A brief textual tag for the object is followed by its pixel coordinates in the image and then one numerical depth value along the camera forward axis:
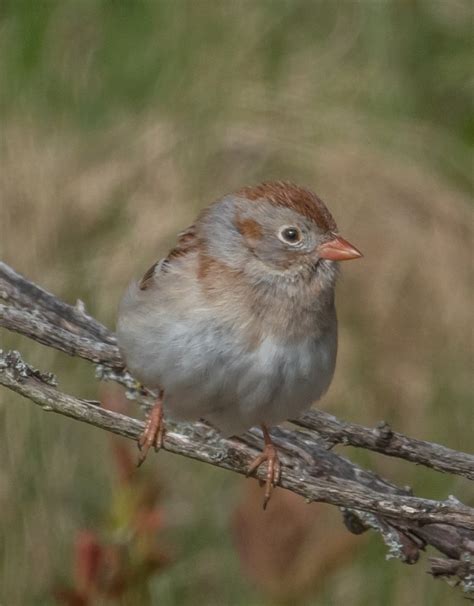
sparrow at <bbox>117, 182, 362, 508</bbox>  6.46
